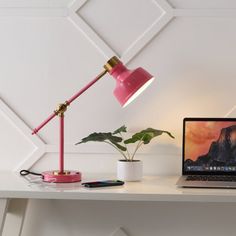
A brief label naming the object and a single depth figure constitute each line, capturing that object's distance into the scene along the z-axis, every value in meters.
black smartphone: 2.29
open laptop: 2.48
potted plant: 2.46
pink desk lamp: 2.33
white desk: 2.16
